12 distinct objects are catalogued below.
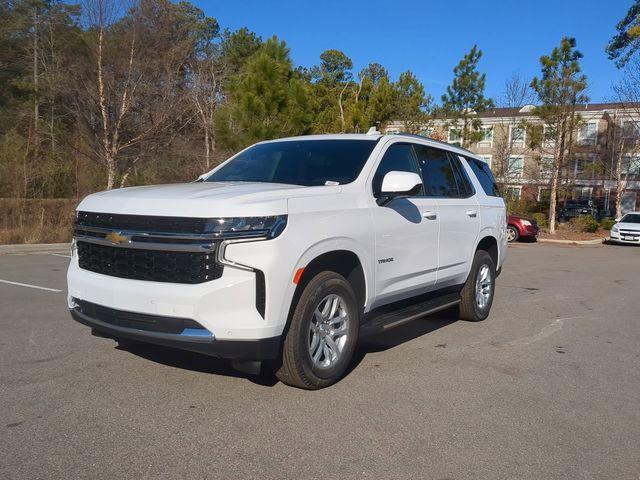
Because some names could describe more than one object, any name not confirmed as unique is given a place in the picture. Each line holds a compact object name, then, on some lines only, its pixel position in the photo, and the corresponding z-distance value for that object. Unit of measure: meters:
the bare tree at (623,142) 30.81
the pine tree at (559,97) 26.28
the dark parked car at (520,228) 23.22
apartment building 29.44
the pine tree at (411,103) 25.86
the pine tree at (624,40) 27.80
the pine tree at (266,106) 16.70
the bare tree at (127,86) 18.78
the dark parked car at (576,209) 40.92
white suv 3.79
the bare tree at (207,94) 22.34
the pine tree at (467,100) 27.91
